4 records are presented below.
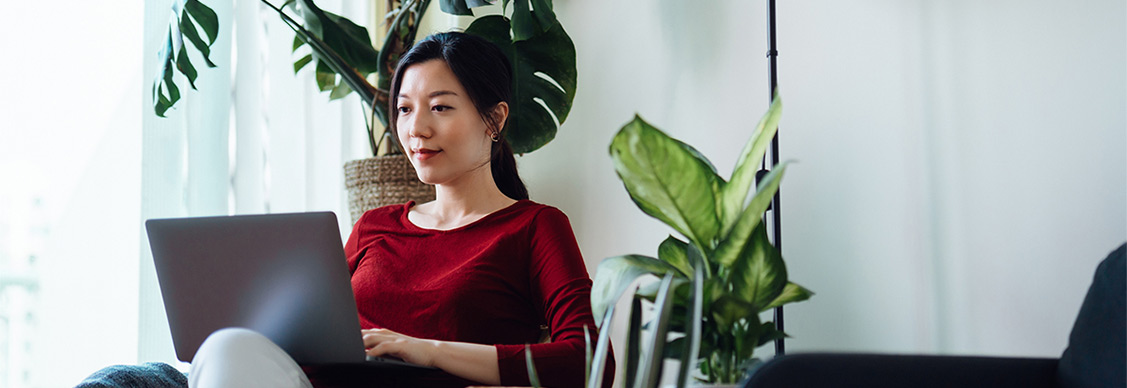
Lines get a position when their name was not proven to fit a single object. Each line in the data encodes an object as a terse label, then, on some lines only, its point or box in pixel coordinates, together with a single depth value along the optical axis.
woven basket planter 2.04
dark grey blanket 1.21
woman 1.35
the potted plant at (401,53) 1.97
